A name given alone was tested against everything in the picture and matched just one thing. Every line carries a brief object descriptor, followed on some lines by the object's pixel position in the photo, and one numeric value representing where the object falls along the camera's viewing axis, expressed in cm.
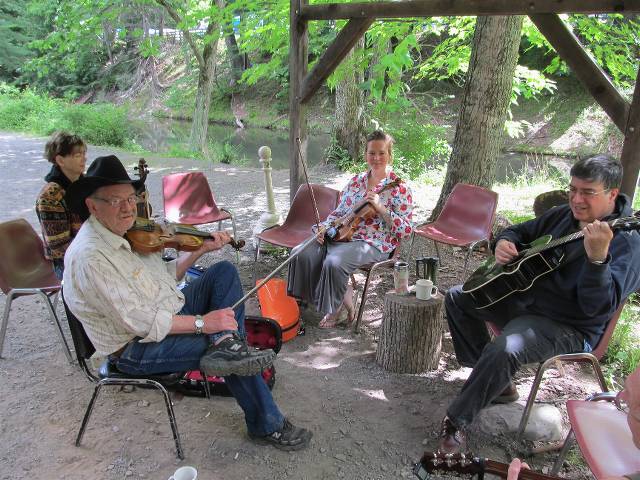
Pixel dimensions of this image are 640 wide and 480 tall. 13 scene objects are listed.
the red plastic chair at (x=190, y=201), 431
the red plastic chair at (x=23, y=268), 276
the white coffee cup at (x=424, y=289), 276
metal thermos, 281
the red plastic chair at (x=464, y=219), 377
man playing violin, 188
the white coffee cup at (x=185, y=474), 164
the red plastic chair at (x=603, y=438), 147
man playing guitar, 199
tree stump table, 272
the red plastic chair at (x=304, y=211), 402
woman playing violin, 317
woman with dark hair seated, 285
